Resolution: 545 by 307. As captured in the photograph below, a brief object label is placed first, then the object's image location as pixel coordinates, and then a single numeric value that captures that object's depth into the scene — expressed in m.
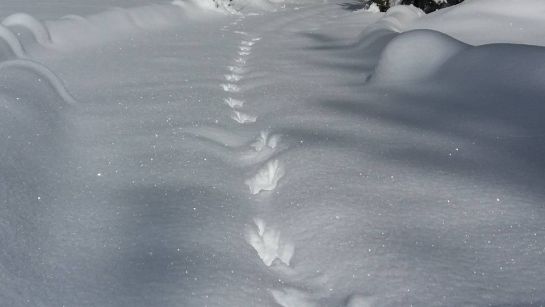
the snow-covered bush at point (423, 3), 10.59
